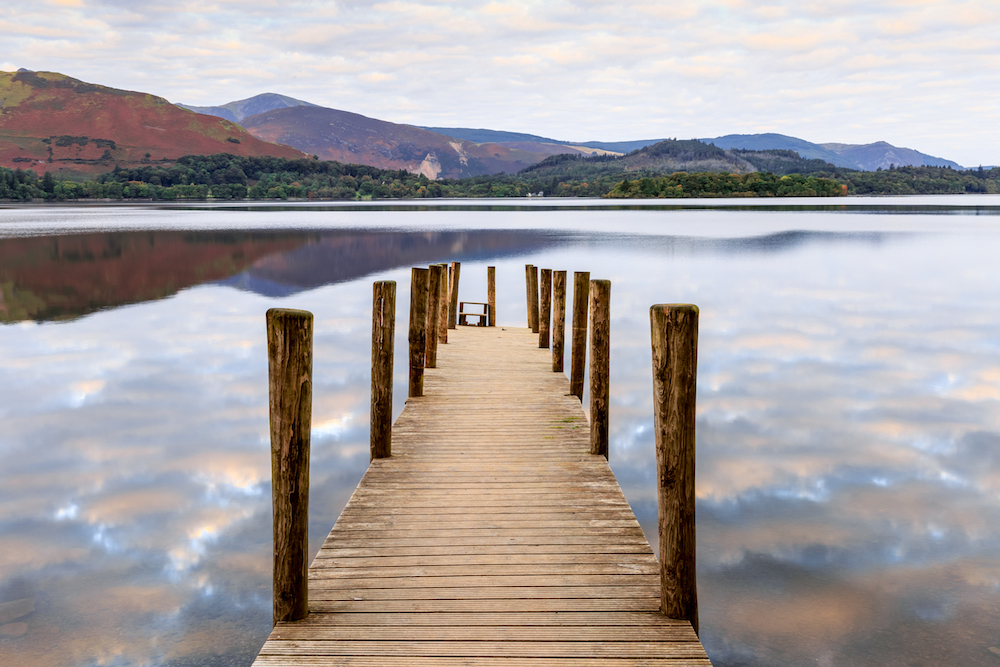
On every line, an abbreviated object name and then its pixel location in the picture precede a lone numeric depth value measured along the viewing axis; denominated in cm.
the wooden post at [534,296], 1731
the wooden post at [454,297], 1819
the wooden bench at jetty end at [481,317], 1885
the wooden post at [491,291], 1925
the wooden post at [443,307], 1388
